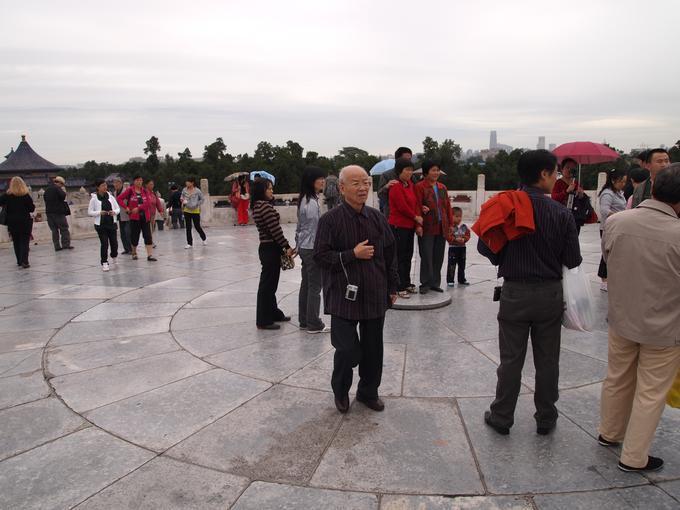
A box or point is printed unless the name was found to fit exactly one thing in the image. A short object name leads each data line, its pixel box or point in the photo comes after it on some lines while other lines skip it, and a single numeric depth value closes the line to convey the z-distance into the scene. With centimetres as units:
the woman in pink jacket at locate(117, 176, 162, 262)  1036
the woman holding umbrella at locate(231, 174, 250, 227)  1705
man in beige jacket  281
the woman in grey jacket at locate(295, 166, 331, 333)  524
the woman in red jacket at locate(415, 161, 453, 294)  646
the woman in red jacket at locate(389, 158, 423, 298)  621
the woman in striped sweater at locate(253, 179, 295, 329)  546
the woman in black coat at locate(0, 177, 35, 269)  1026
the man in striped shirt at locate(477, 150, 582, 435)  318
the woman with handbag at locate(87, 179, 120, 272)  963
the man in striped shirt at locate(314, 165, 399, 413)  360
